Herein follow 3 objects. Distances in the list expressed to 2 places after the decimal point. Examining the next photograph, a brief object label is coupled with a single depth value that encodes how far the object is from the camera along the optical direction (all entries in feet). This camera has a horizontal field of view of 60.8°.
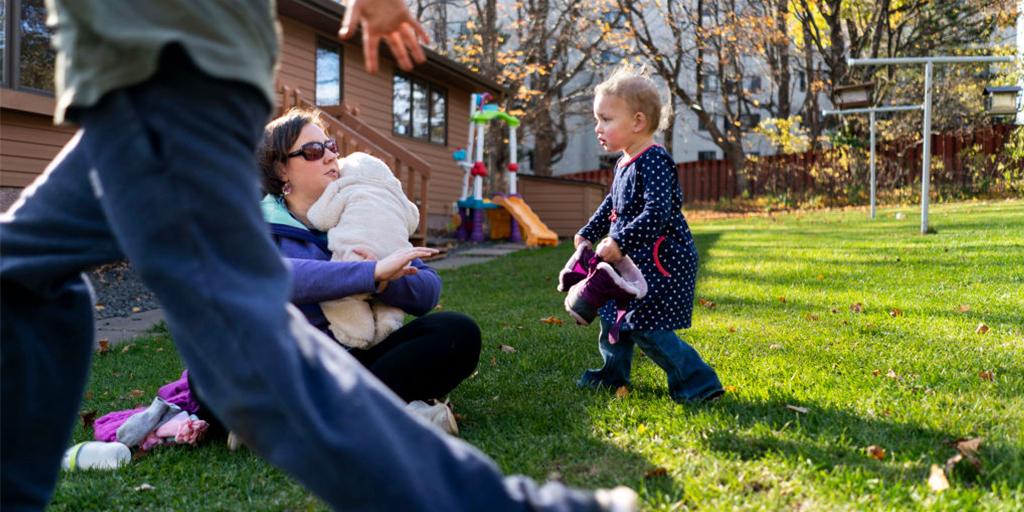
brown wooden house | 29.27
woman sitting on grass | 10.14
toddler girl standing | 11.28
